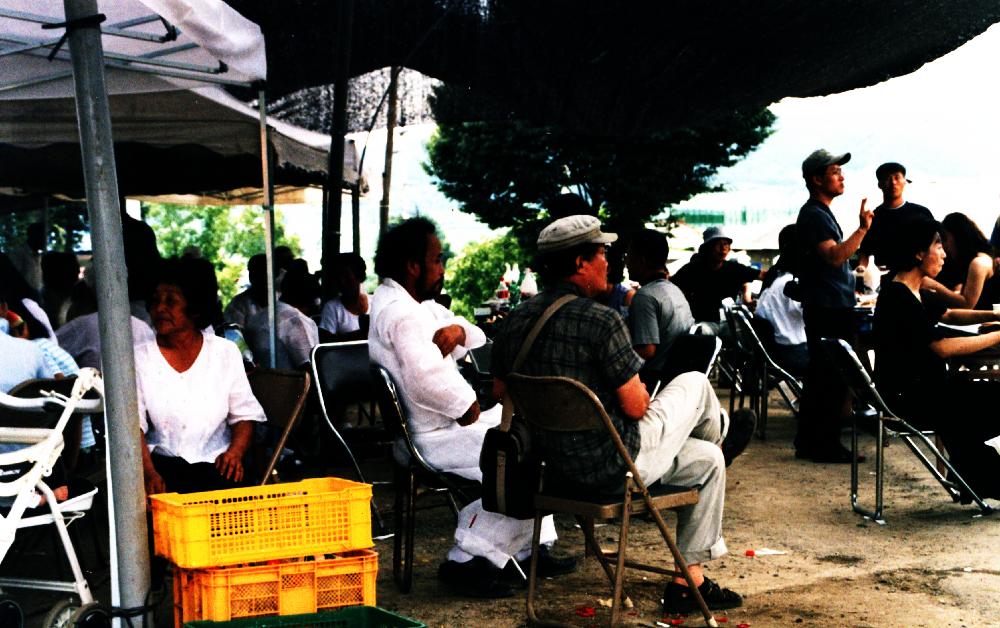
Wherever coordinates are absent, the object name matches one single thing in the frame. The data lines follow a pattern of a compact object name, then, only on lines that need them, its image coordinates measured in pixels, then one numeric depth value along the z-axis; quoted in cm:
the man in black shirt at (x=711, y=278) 1053
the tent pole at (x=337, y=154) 898
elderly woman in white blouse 474
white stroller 400
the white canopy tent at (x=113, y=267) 396
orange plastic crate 374
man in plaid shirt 432
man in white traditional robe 505
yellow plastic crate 373
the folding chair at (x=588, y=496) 416
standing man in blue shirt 790
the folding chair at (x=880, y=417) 614
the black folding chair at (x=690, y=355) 592
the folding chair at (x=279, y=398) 485
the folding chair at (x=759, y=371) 869
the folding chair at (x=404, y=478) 507
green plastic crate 357
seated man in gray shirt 686
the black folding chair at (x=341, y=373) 611
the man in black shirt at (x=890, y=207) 896
